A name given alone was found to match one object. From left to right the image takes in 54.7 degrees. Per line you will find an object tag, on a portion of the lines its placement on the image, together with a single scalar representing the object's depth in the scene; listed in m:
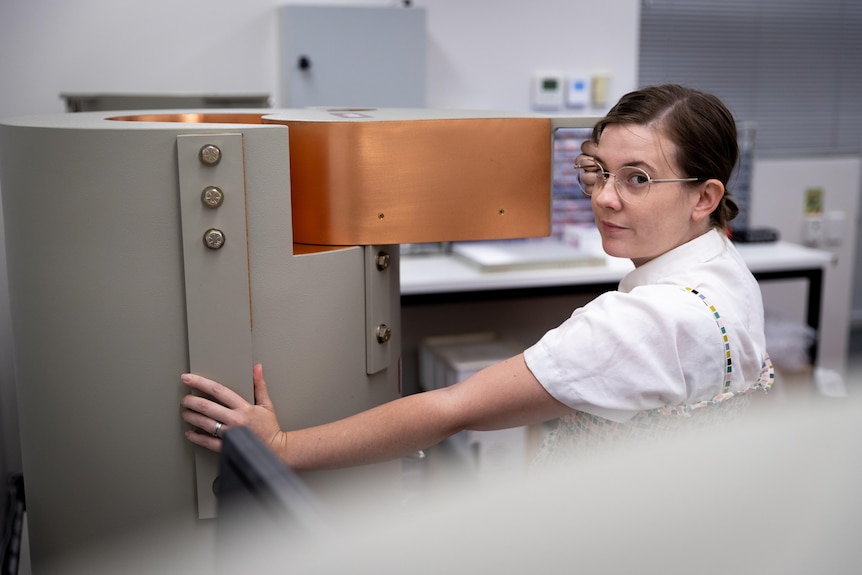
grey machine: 0.84
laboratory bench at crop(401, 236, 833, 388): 2.39
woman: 0.86
